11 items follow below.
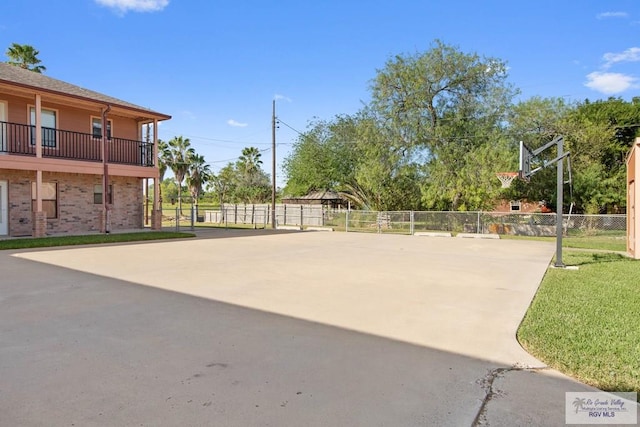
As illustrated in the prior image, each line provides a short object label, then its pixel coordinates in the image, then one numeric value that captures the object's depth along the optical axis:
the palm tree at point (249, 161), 57.78
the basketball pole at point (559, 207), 10.45
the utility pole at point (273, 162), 27.83
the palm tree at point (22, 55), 27.59
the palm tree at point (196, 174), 50.02
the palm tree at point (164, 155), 47.27
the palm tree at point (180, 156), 48.84
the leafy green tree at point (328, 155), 35.53
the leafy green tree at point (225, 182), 56.12
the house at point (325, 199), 37.97
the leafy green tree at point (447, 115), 25.47
